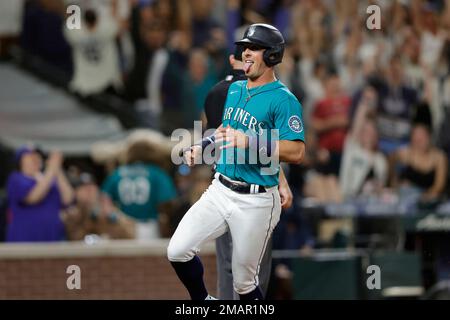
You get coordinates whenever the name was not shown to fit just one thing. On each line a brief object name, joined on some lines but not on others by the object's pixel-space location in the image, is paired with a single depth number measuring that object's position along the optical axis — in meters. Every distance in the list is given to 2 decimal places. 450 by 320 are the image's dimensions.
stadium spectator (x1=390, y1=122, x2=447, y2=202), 12.84
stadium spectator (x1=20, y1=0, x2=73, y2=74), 13.80
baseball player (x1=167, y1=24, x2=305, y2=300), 6.83
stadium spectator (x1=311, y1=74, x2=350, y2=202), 13.02
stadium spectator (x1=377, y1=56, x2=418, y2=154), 14.06
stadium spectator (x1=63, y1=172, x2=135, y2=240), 11.10
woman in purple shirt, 10.62
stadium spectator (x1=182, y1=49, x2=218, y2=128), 13.70
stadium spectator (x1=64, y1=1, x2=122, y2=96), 13.42
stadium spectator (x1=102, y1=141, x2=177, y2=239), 11.54
